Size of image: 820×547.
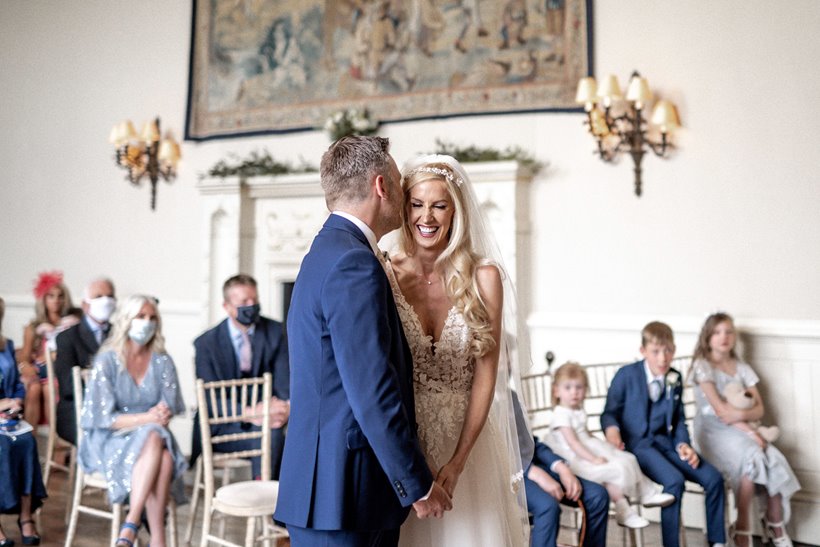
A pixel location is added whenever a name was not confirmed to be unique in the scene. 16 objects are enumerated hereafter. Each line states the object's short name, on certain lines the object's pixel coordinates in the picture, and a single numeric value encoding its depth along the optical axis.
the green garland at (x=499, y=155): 6.75
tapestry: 6.83
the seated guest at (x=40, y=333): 7.73
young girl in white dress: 4.73
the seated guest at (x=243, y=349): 5.86
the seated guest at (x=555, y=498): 4.46
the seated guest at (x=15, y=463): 5.31
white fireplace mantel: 7.77
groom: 2.38
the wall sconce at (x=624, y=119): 6.21
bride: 2.88
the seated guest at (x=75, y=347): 6.18
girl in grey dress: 5.45
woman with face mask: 4.91
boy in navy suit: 5.16
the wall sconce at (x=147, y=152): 8.60
